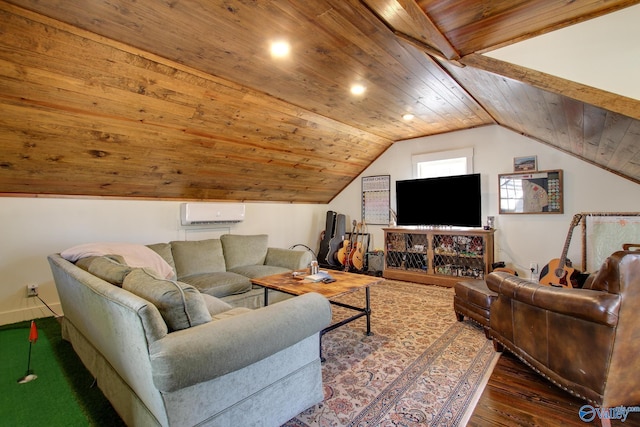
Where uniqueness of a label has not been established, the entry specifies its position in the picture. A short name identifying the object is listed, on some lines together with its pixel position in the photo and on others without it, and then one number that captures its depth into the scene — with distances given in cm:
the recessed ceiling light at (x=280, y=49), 235
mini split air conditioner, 423
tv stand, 452
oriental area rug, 179
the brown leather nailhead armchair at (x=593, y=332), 150
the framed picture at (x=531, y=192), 414
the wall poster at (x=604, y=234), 351
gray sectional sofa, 126
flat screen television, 448
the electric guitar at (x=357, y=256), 553
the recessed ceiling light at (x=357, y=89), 317
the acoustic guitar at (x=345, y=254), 559
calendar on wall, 575
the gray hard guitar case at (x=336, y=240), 576
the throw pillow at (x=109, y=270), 177
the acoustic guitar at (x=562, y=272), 336
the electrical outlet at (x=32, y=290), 322
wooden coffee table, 259
